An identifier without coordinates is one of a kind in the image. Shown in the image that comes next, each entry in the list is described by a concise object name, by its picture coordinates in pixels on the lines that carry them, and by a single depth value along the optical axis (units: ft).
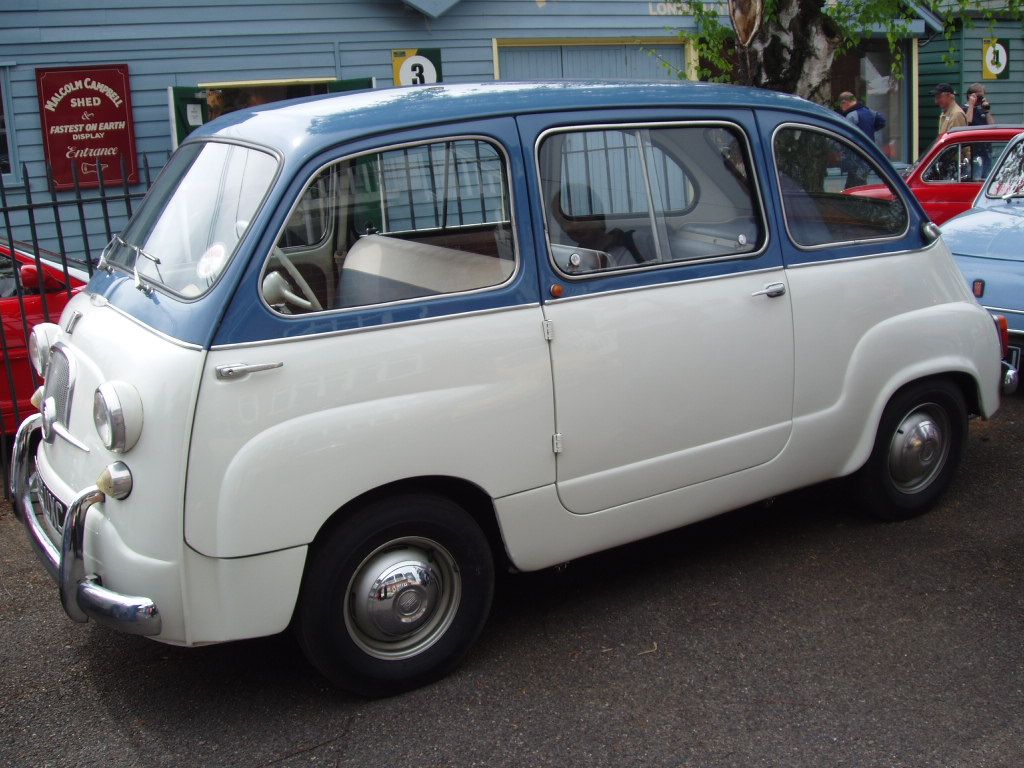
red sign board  37.37
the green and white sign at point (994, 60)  60.44
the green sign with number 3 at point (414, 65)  42.19
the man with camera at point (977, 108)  44.24
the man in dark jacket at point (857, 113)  39.99
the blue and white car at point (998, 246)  21.67
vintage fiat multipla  10.64
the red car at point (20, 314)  20.40
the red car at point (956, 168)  33.47
